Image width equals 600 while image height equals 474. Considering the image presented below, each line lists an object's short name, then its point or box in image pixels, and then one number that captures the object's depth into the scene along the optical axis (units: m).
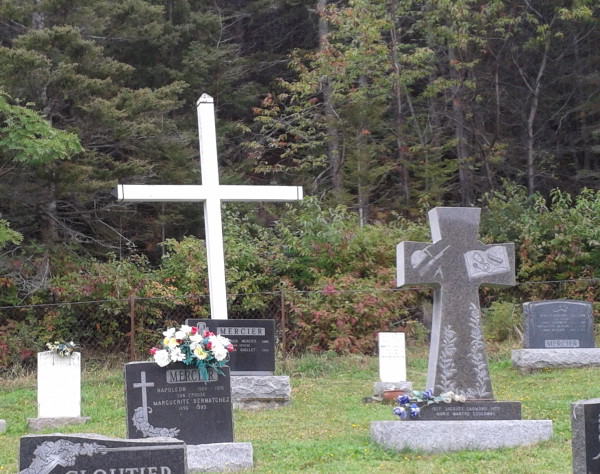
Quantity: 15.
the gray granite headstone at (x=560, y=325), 13.45
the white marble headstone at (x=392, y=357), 11.85
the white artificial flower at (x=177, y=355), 7.54
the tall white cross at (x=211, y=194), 10.57
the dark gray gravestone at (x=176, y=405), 7.49
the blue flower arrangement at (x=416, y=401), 7.96
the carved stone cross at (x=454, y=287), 8.92
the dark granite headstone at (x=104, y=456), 4.89
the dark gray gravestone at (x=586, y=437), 5.47
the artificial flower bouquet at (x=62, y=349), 10.76
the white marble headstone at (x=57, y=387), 10.42
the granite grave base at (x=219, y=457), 7.33
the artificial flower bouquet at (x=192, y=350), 7.55
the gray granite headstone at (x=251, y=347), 11.38
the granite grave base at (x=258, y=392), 11.06
